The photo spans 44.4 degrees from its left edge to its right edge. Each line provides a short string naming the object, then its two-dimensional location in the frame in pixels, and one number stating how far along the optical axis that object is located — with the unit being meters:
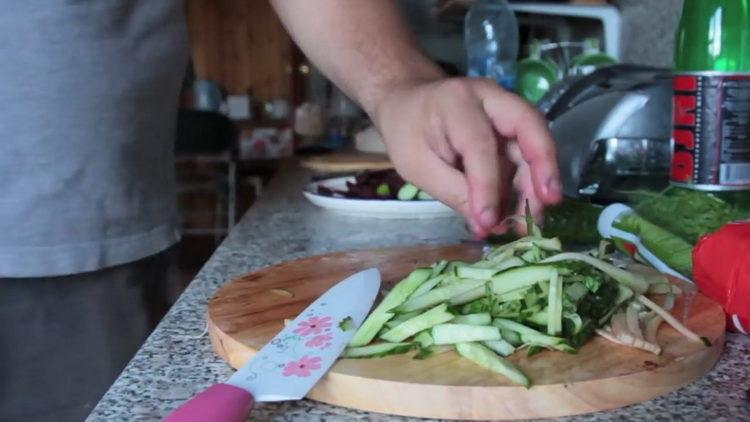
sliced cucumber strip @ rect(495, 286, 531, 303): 0.65
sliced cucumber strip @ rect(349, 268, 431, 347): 0.62
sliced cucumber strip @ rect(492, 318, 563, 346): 0.61
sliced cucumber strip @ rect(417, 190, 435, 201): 1.25
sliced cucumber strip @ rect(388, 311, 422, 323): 0.65
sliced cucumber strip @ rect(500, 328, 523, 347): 0.62
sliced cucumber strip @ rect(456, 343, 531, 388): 0.56
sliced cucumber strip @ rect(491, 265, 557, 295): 0.64
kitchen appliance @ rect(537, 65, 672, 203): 1.15
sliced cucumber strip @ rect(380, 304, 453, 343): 0.62
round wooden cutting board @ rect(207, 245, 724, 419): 0.55
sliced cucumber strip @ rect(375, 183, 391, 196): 1.30
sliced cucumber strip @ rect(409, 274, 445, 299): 0.67
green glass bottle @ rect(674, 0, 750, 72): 1.03
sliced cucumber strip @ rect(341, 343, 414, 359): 0.60
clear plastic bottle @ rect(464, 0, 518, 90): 2.57
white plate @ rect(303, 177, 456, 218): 1.23
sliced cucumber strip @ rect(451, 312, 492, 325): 0.62
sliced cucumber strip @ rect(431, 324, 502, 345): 0.60
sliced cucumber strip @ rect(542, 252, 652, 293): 0.67
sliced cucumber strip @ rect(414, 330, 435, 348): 0.61
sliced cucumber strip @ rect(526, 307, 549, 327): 0.63
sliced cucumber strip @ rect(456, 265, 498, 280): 0.66
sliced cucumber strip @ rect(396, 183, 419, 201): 1.27
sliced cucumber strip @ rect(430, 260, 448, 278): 0.70
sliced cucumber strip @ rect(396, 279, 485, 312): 0.65
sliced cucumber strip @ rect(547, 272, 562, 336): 0.62
